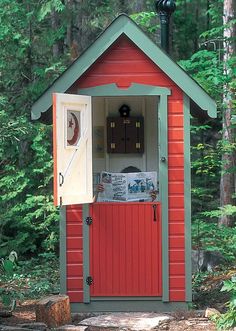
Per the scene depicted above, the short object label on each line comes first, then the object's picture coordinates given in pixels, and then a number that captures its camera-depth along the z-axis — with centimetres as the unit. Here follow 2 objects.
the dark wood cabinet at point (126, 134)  835
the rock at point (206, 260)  984
